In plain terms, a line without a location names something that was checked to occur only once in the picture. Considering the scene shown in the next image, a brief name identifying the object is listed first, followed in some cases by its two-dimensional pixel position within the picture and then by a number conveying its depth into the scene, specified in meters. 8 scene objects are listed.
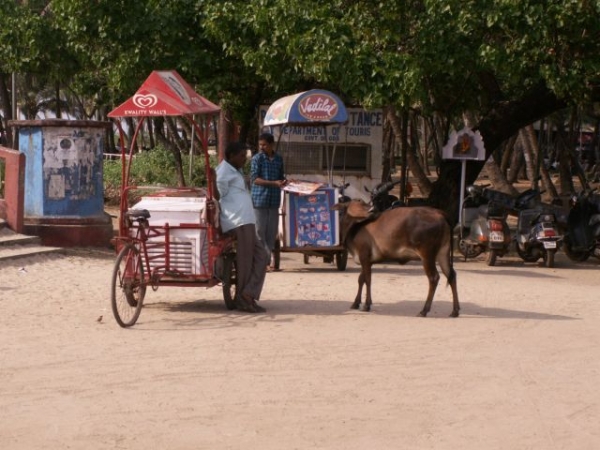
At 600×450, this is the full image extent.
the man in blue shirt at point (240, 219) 10.58
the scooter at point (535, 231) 15.84
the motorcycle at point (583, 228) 16.38
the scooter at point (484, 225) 16.11
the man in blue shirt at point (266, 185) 13.12
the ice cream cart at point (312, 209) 14.53
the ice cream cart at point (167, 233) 10.05
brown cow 10.68
